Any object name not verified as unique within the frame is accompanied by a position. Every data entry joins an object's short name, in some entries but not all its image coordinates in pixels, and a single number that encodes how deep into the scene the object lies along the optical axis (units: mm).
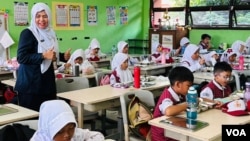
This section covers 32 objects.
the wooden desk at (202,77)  4554
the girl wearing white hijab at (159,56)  6367
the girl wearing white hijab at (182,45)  7605
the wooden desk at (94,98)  3143
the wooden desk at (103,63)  6559
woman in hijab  2910
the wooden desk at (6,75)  5056
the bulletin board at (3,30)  6285
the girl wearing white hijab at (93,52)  6676
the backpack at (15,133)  1894
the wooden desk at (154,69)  5531
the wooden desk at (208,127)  2046
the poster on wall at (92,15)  7820
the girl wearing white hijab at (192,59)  5305
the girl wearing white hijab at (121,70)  4242
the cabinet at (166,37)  8109
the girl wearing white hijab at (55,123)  1713
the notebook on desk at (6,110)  2602
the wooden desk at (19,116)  2407
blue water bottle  2208
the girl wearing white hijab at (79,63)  4982
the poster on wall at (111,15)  8328
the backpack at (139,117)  2738
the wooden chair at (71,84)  3830
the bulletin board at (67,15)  7102
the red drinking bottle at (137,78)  3723
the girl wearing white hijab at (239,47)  6902
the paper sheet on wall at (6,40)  6300
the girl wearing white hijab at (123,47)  6763
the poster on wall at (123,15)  8672
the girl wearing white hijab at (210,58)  5987
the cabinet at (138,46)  9023
